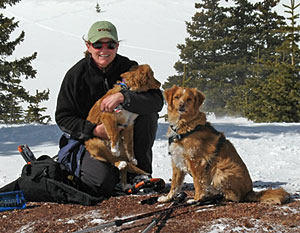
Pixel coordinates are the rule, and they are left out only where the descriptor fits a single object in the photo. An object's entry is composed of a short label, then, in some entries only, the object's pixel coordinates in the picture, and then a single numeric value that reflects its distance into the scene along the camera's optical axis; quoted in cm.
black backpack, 780
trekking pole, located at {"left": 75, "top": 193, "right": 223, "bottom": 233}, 586
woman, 799
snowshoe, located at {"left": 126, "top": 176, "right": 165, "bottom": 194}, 814
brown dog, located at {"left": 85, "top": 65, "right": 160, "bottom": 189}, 802
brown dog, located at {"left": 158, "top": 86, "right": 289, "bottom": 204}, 678
